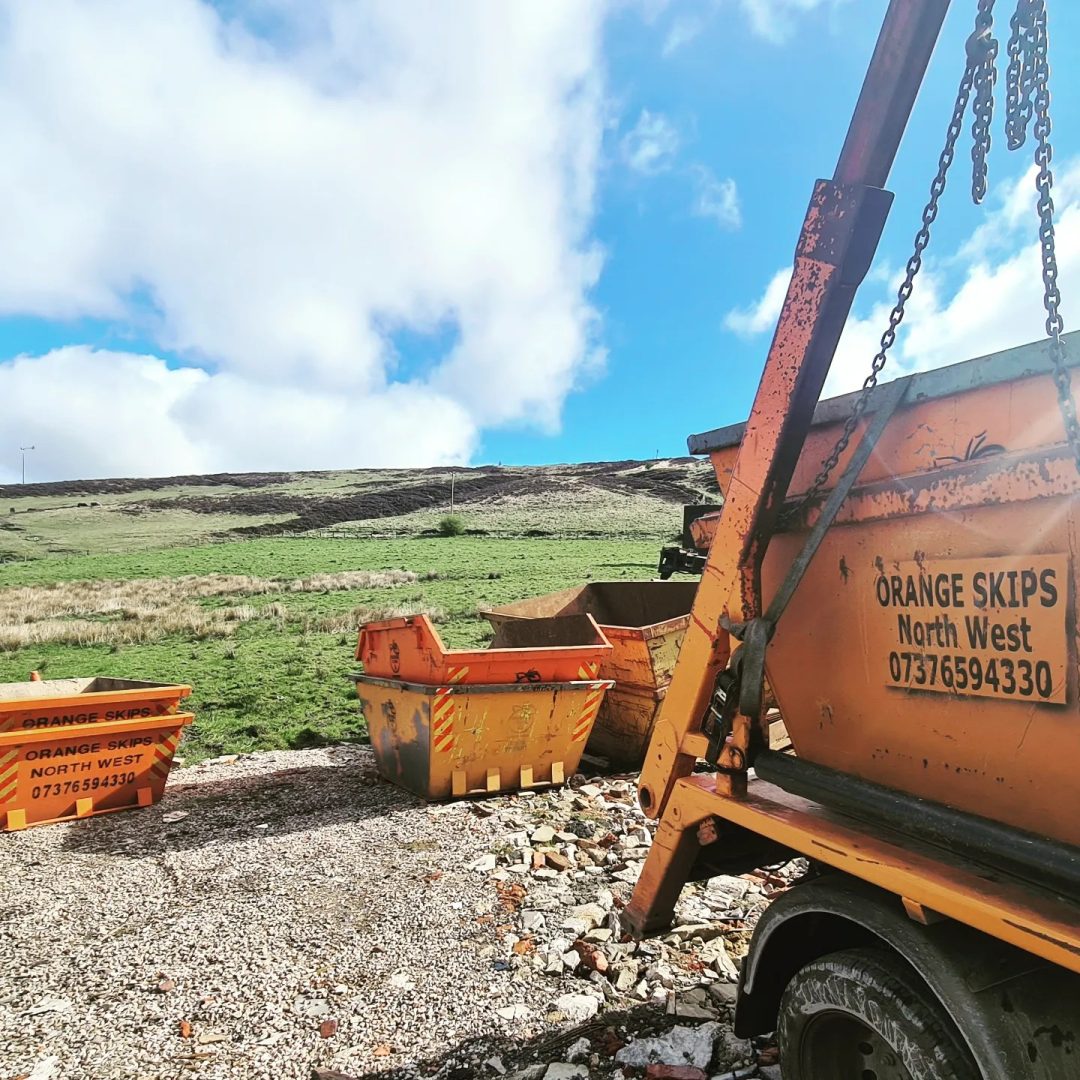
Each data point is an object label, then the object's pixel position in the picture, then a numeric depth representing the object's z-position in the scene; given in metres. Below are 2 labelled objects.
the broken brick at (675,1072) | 2.97
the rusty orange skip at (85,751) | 5.69
